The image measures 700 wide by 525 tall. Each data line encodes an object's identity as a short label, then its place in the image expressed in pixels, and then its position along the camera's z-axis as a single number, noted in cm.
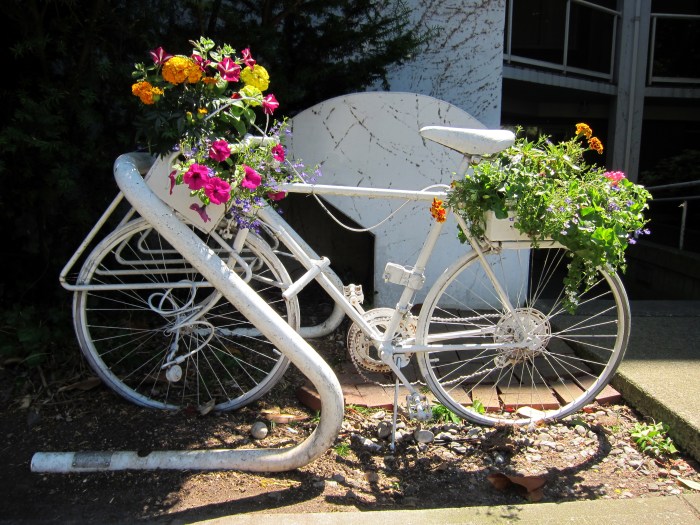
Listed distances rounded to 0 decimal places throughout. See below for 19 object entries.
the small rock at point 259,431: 292
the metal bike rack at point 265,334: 247
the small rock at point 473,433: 296
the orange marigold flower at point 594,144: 278
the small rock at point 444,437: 293
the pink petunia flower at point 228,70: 258
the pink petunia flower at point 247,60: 270
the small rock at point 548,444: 293
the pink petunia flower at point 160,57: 258
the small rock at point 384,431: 294
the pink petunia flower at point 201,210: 259
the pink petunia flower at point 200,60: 255
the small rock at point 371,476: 266
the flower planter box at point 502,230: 272
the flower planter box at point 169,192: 263
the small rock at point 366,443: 286
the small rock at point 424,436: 286
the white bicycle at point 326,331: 282
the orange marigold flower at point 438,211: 273
